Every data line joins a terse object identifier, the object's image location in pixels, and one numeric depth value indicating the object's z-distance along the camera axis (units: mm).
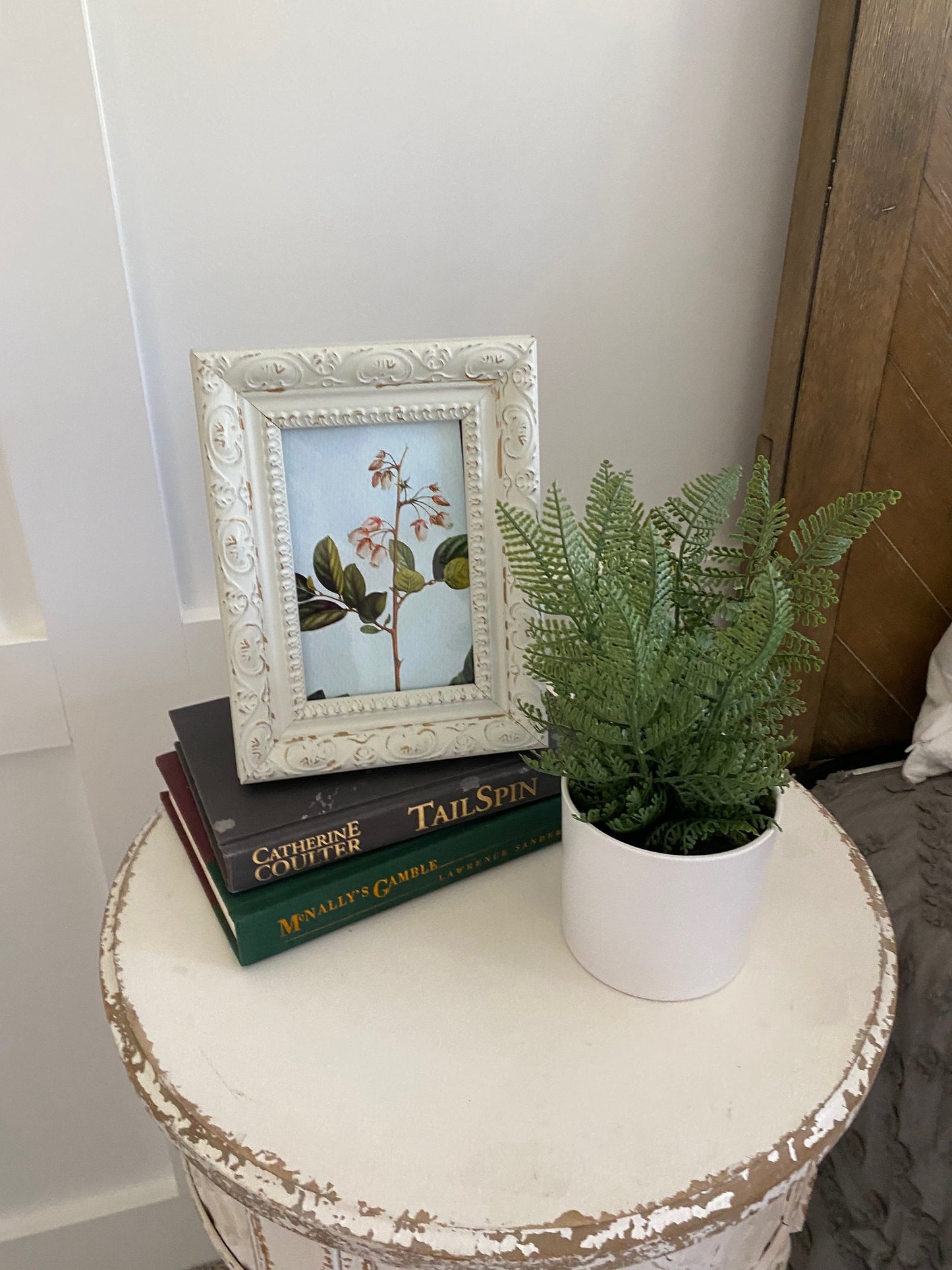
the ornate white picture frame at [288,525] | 593
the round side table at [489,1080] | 476
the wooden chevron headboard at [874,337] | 793
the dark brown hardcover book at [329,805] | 592
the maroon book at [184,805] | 644
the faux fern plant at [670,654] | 488
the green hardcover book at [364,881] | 597
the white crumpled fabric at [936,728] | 976
